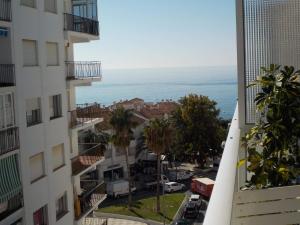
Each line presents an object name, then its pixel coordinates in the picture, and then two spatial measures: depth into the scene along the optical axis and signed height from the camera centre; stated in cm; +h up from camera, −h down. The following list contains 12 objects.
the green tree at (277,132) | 490 -58
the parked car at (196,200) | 3594 -928
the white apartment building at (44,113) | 1488 -104
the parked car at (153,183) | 4369 -973
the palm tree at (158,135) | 3750 -432
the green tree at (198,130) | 5016 -544
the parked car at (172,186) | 4234 -966
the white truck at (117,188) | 4125 -937
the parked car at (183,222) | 3231 -985
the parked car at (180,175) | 4731 -967
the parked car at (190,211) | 3417 -972
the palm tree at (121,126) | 3825 -358
